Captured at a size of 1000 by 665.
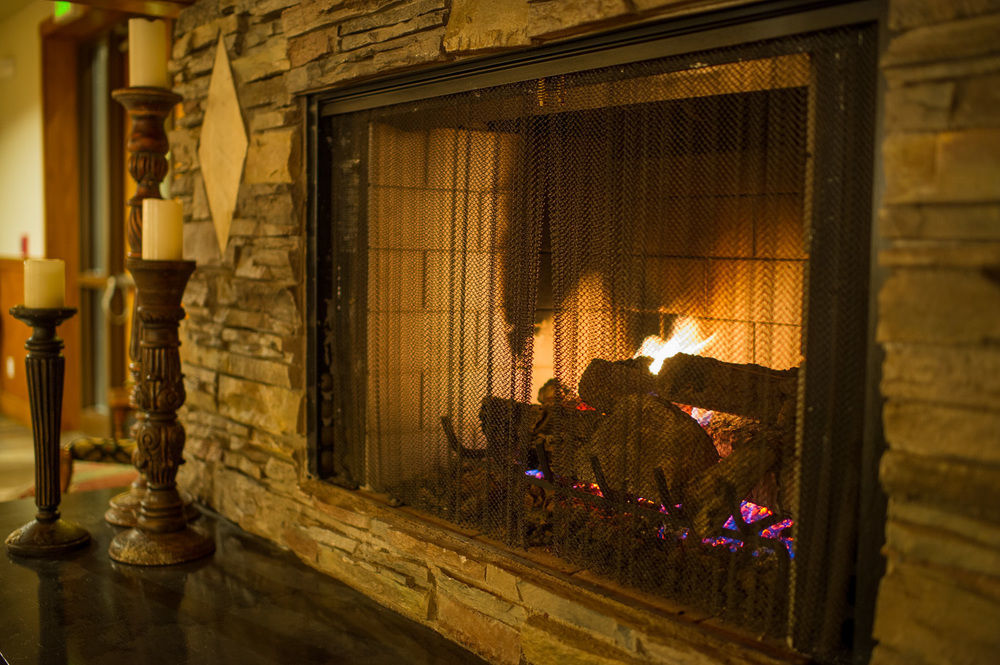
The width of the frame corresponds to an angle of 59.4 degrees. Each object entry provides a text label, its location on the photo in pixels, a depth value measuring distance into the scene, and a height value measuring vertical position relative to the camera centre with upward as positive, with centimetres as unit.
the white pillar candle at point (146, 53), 262 +63
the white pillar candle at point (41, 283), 247 -6
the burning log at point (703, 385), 159 -22
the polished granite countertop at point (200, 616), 196 -86
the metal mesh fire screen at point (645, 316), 143 -9
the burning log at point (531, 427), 189 -36
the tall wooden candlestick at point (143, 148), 263 +35
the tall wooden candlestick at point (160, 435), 243 -49
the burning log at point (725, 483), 162 -41
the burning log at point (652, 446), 176 -36
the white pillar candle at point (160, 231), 238 +9
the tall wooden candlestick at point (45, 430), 250 -49
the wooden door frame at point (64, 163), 498 +57
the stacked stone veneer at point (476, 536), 121 -16
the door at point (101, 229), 485 +19
